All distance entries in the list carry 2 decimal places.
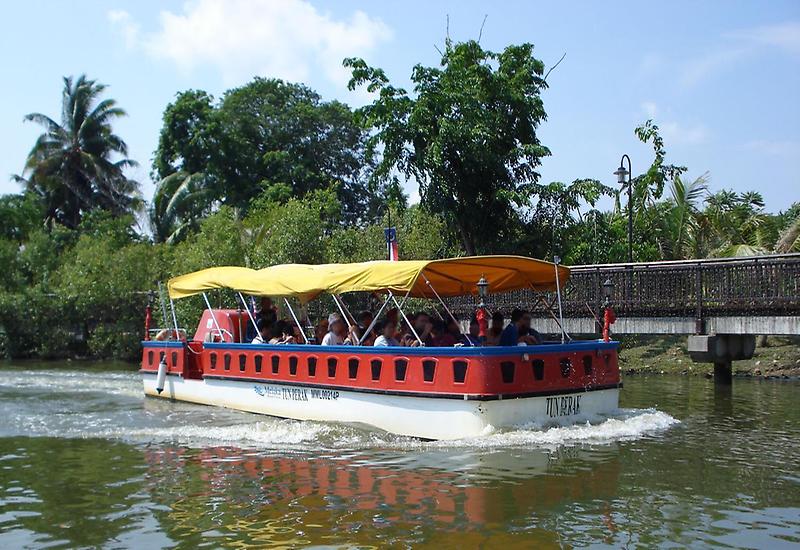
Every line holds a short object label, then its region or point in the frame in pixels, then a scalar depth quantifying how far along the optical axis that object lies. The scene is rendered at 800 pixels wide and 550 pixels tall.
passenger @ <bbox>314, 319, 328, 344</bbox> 19.73
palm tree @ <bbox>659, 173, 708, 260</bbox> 33.38
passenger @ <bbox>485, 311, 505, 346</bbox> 16.91
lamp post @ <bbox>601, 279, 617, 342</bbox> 16.81
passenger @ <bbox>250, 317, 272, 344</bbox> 21.22
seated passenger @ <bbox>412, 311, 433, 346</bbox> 17.64
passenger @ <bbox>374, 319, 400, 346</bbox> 16.95
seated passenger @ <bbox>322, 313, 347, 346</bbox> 18.39
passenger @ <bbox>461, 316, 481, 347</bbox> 17.55
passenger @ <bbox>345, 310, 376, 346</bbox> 17.84
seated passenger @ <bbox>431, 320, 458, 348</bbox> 17.47
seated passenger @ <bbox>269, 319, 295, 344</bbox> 21.50
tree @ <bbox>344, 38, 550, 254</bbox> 32.12
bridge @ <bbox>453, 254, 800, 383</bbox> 22.19
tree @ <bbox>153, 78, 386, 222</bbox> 52.88
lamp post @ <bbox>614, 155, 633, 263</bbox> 28.49
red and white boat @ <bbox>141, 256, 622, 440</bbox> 15.02
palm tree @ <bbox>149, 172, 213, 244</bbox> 50.47
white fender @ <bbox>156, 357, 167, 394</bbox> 23.09
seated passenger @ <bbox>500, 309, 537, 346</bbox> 16.17
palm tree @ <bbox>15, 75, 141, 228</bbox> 53.28
